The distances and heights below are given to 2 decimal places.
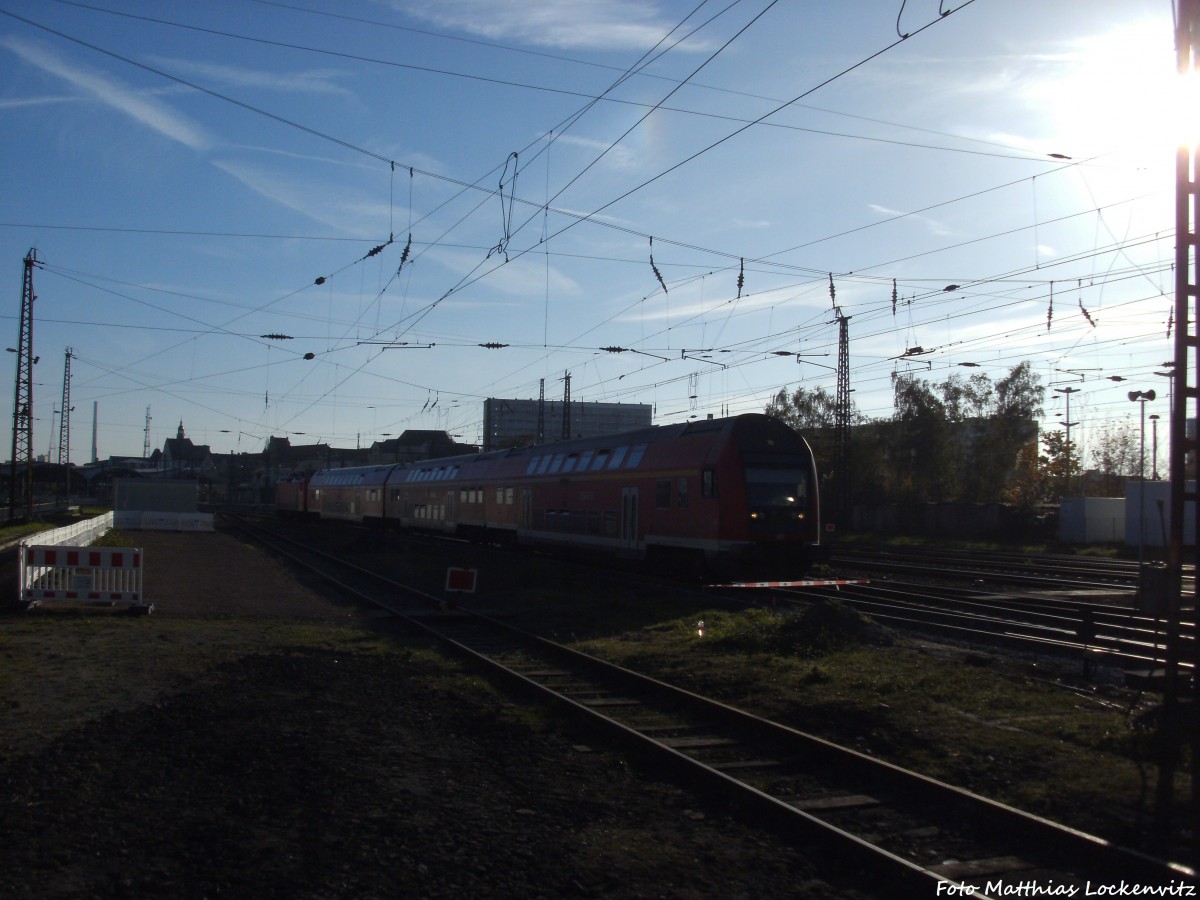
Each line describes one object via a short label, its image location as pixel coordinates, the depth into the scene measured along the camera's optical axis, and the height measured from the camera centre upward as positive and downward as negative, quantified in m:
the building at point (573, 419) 107.42 +8.30
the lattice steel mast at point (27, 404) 36.53 +2.81
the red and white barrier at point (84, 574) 15.45 -1.62
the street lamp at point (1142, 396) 23.32 +2.53
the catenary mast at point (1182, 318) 8.41 +1.58
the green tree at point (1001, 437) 59.47 +3.66
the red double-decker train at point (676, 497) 19.69 -0.18
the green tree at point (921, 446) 58.81 +2.96
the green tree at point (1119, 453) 69.88 +3.31
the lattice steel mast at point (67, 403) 50.82 +3.85
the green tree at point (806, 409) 64.69 +5.60
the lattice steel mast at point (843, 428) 40.34 +2.94
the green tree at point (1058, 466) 60.84 +2.02
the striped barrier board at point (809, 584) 18.20 -1.73
